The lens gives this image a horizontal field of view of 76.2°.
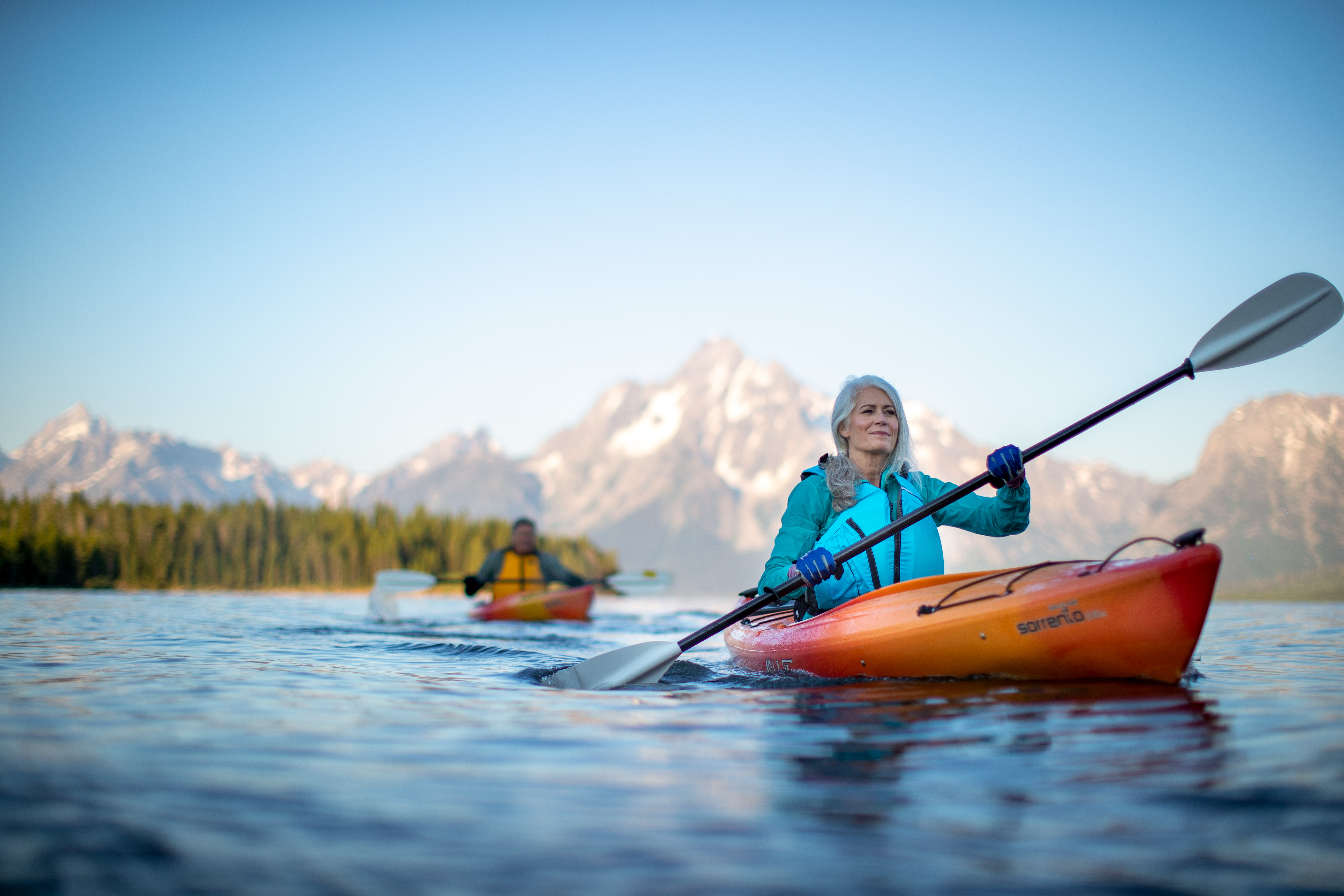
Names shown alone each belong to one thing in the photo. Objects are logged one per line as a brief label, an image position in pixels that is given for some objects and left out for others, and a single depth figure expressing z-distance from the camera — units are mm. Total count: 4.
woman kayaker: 5934
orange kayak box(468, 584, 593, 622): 14633
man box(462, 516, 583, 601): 15883
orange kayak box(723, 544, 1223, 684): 4277
